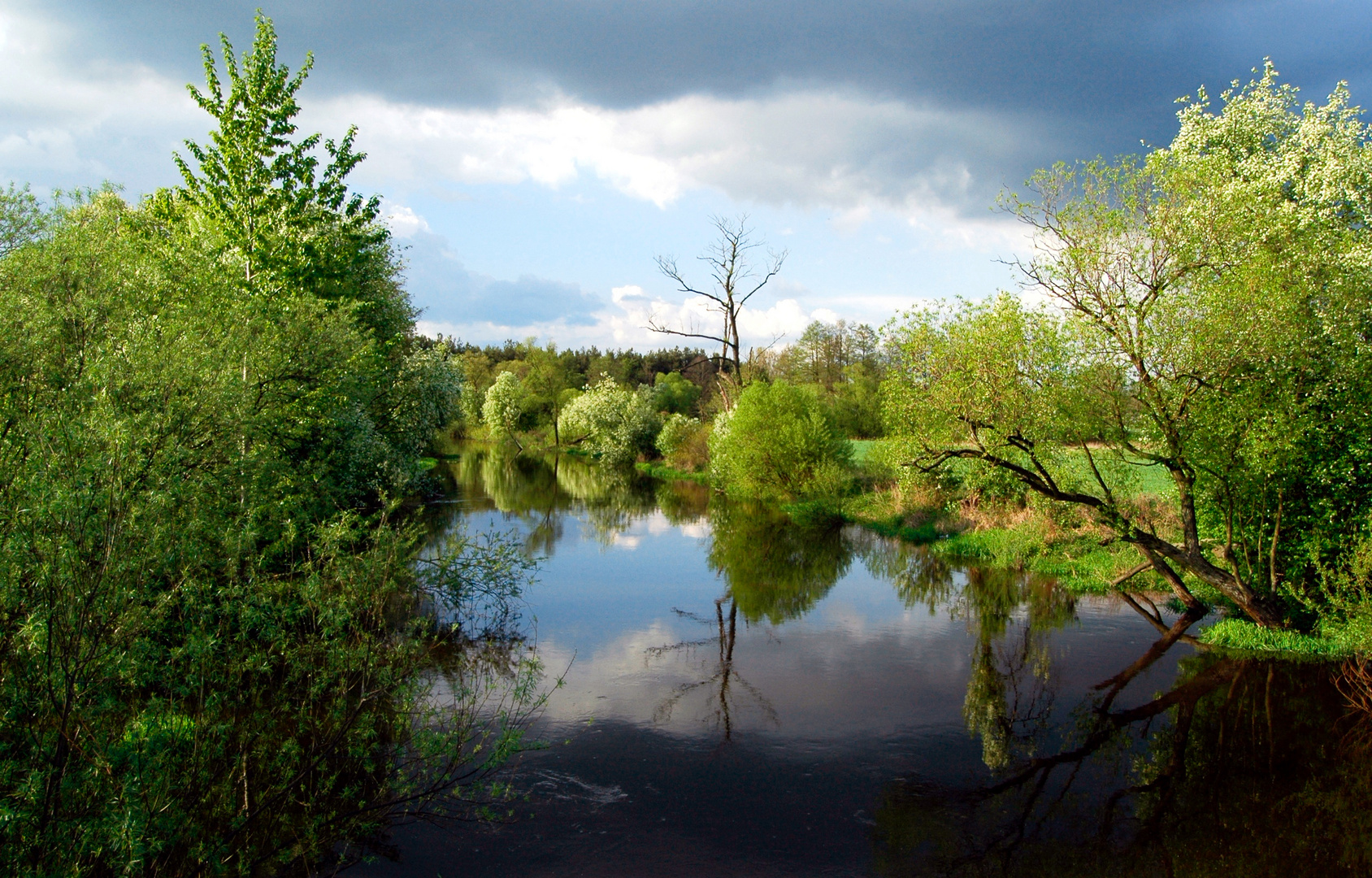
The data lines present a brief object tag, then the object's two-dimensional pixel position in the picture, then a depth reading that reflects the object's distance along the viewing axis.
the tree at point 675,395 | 68.94
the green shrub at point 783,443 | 31.64
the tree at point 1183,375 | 12.33
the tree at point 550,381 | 74.00
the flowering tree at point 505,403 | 72.56
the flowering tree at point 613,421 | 55.00
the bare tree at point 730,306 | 38.31
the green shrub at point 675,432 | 48.71
